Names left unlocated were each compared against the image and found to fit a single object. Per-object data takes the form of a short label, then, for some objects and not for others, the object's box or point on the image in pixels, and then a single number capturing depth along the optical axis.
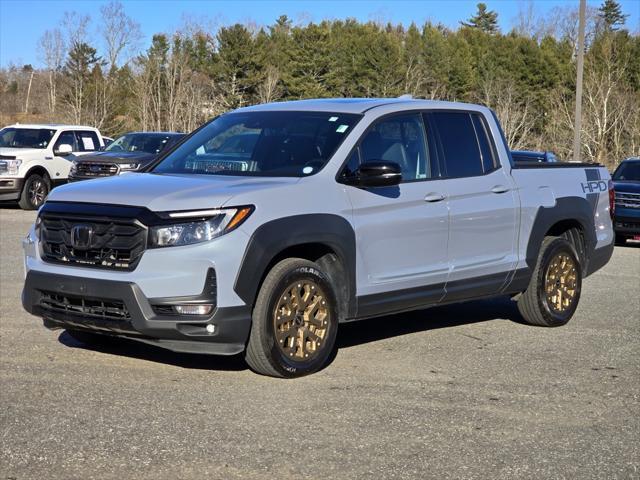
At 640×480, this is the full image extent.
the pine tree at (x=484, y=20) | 105.44
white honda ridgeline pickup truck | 6.23
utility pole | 28.91
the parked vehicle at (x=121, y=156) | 20.78
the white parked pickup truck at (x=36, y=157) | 22.95
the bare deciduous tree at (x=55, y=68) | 69.56
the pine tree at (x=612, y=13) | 100.25
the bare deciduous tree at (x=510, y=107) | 56.03
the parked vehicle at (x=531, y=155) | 21.11
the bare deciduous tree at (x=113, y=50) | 68.19
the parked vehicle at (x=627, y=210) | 17.97
